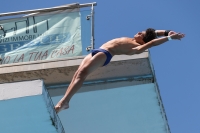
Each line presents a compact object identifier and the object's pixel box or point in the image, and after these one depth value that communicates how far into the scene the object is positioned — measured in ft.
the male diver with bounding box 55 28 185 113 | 40.15
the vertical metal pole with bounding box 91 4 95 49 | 52.00
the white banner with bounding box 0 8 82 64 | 53.58
